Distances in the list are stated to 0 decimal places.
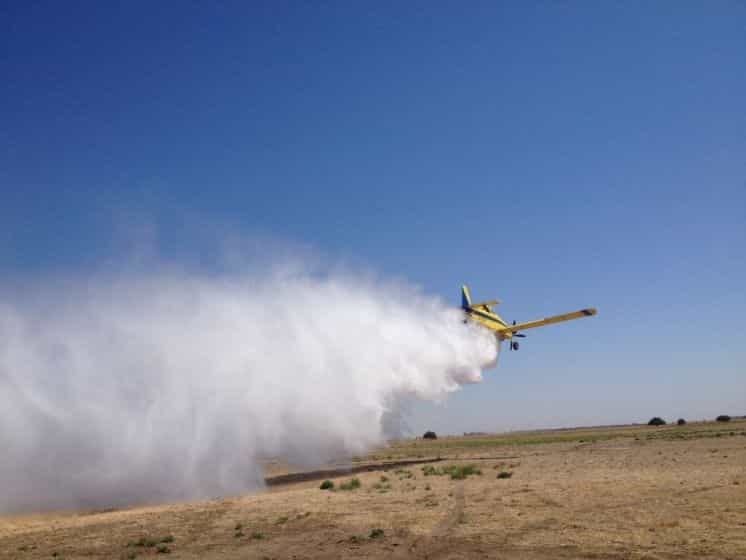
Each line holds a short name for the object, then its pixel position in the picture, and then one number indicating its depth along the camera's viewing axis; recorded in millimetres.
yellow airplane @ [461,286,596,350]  53344
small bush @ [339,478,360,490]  37156
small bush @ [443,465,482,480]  40059
